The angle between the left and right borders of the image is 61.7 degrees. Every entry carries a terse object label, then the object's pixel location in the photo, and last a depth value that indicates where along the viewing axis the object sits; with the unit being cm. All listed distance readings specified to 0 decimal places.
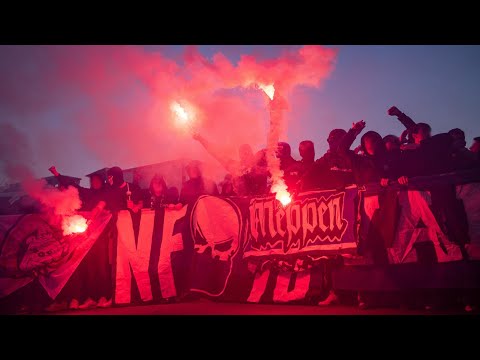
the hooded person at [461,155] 580
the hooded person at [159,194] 827
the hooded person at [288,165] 716
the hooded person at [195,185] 809
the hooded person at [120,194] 816
